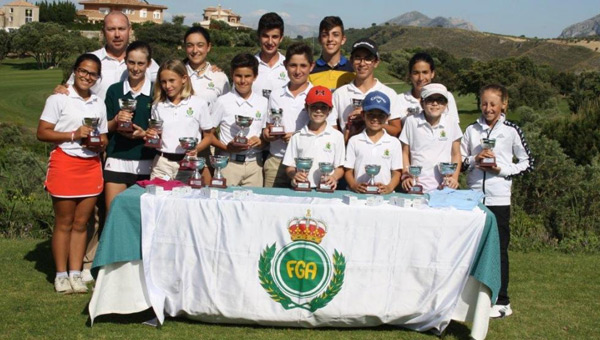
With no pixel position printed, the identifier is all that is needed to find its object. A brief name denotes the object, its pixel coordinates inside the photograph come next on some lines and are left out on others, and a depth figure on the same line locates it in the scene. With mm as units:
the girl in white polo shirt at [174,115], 5859
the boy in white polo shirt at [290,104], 6129
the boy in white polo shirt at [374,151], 5605
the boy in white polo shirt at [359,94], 6062
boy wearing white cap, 5766
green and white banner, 5055
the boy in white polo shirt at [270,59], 6766
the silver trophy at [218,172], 5457
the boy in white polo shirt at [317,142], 5703
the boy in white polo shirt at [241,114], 6156
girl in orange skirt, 5797
